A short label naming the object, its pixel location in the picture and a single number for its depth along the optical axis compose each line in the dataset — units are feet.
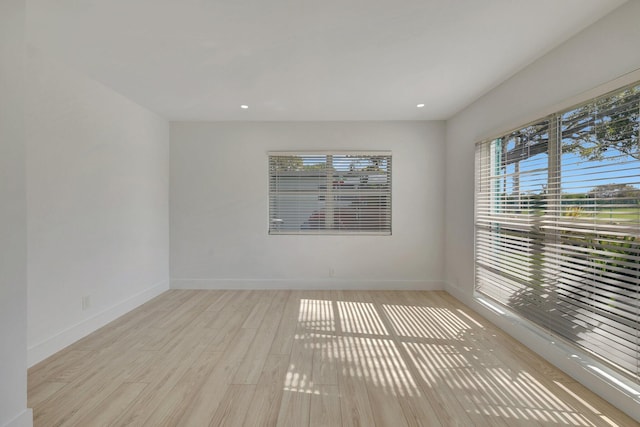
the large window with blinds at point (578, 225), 6.40
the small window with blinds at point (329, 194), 15.66
